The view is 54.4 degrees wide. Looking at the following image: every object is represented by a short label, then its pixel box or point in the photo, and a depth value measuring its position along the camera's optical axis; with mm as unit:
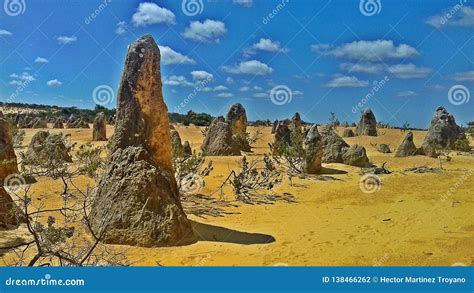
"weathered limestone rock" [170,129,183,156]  10630
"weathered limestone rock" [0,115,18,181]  6684
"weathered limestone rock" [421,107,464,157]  16703
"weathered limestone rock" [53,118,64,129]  27750
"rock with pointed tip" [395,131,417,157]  14938
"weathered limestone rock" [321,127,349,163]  13344
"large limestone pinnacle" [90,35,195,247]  5605
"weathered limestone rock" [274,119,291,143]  16497
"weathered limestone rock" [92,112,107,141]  19672
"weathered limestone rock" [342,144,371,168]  13078
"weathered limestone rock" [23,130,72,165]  10754
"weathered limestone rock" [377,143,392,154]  17284
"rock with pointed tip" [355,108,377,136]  23844
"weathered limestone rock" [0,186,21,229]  5964
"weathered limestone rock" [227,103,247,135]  20062
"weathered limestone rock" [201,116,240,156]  14234
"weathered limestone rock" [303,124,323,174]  11711
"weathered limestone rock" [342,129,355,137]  23797
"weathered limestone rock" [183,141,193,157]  14219
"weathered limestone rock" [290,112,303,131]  21888
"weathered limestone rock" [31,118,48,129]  27569
